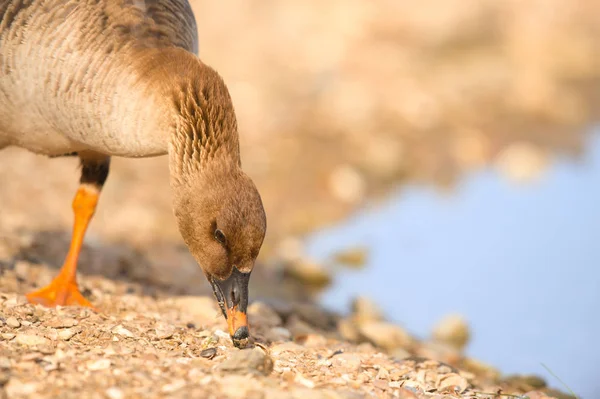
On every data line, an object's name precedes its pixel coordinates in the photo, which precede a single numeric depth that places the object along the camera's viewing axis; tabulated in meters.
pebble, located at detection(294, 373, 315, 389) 9.20
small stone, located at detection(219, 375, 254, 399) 8.38
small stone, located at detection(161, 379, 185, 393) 8.44
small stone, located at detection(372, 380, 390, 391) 9.66
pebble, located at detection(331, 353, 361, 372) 10.35
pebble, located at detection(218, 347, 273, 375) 9.00
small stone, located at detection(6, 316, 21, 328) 10.32
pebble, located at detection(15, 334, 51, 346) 9.69
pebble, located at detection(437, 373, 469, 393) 10.58
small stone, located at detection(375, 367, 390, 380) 10.23
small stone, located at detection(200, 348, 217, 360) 9.80
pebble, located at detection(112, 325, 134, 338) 10.41
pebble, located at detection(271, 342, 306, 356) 10.73
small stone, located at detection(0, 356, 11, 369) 8.81
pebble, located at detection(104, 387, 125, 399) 8.22
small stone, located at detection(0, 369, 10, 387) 8.41
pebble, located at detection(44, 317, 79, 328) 10.60
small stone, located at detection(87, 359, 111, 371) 8.93
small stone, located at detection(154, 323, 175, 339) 10.60
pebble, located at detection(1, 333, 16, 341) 9.76
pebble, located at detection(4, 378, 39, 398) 8.18
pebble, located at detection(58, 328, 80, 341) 10.09
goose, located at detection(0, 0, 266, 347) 10.02
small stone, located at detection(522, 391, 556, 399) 11.03
